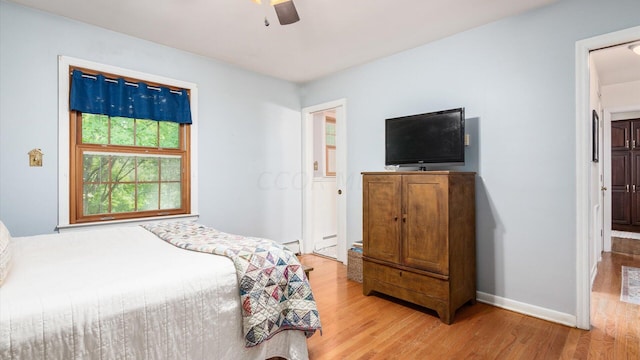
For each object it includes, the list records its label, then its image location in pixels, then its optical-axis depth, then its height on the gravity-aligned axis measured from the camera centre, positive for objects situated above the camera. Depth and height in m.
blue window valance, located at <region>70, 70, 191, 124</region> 2.82 +0.81
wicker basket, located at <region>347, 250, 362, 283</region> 3.41 -0.95
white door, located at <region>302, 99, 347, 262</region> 4.09 -0.11
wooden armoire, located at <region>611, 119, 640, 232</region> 5.79 +0.07
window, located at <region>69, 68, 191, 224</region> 2.87 +0.14
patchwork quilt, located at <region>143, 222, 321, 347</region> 1.57 -0.58
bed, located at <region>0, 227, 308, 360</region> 1.12 -0.52
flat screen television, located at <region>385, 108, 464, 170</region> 2.75 +0.39
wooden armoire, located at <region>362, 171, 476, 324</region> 2.50 -0.51
